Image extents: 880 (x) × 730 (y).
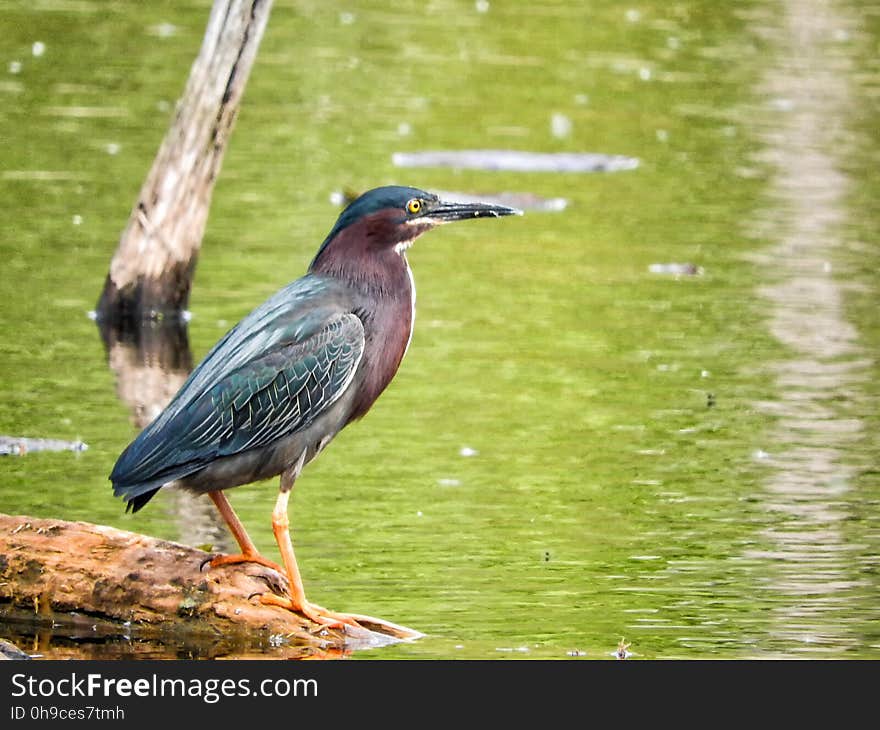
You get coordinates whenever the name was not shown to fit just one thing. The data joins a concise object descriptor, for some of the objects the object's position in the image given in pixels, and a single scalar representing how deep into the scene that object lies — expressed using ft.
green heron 45.16
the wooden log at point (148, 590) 44.55
